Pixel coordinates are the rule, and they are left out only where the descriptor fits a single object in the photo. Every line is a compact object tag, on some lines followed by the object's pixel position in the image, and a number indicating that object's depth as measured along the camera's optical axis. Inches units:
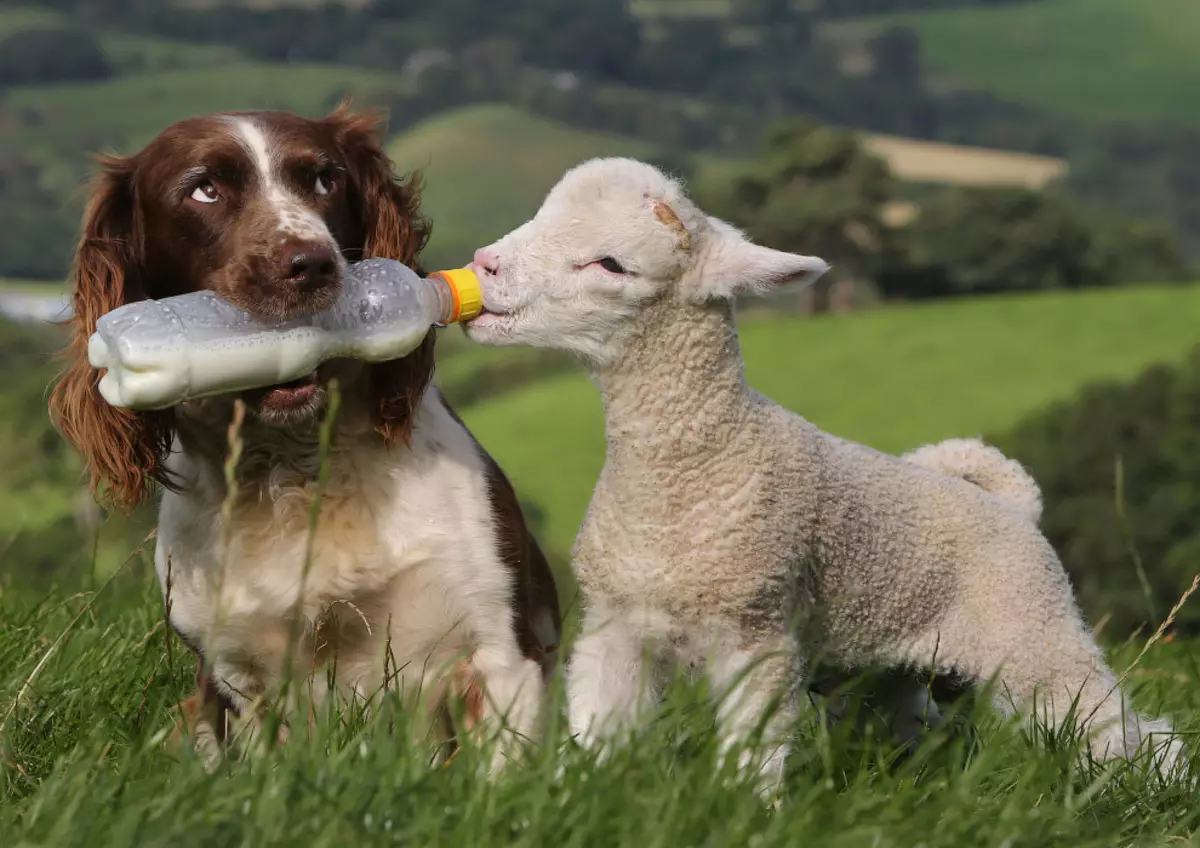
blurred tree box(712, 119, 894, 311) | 3385.8
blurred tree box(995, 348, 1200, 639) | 1414.9
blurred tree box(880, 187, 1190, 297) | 3595.0
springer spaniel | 177.9
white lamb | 152.6
